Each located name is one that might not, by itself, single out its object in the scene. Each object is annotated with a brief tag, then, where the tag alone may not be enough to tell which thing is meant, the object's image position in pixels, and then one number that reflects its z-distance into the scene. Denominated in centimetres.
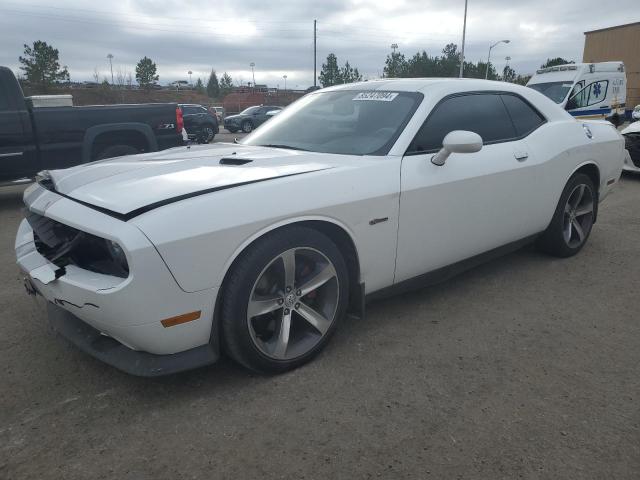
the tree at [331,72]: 6015
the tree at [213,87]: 7969
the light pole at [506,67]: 7000
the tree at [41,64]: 4466
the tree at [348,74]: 6219
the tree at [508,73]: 6828
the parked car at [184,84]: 8862
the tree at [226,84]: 8100
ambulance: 1252
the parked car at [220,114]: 3458
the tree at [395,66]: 5581
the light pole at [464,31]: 3575
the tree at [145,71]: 6375
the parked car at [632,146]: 795
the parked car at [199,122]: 1865
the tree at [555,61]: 5828
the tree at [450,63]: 5112
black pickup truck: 666
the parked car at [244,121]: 2523
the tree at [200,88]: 7686
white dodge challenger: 213
